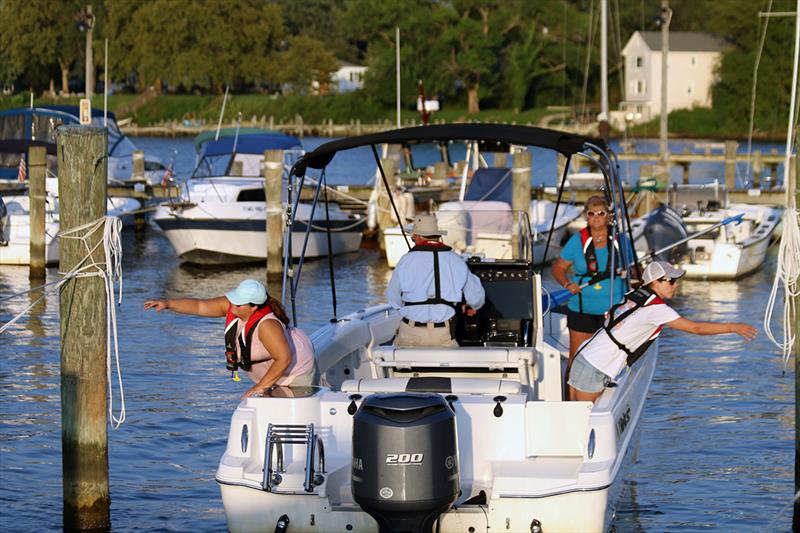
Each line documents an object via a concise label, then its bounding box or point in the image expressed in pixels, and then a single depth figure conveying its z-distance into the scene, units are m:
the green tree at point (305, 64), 103.56
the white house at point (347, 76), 113.38
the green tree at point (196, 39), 99.69
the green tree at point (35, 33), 95.88
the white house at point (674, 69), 94.25
